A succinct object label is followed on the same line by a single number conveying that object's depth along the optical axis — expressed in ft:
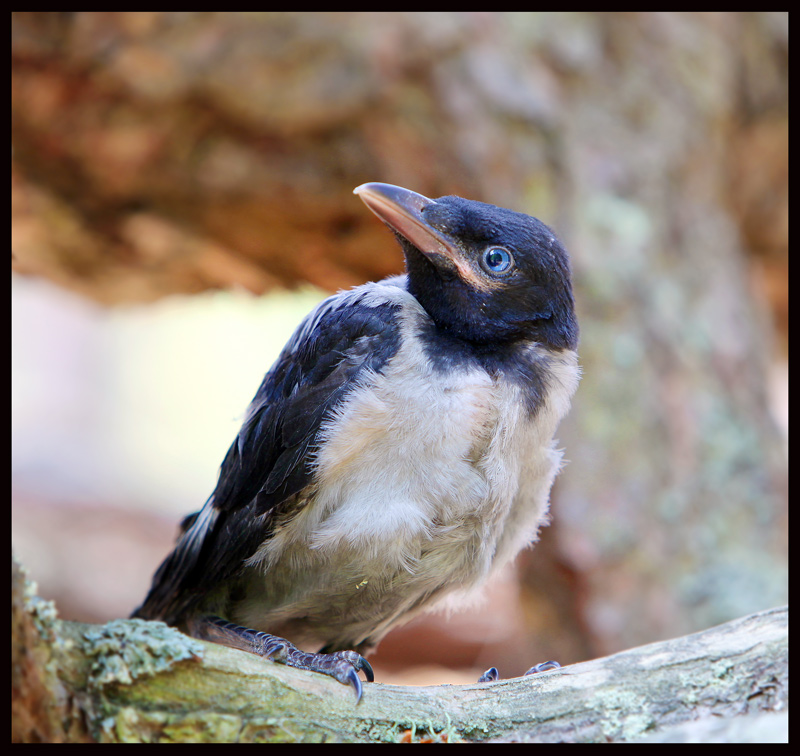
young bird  18.48
